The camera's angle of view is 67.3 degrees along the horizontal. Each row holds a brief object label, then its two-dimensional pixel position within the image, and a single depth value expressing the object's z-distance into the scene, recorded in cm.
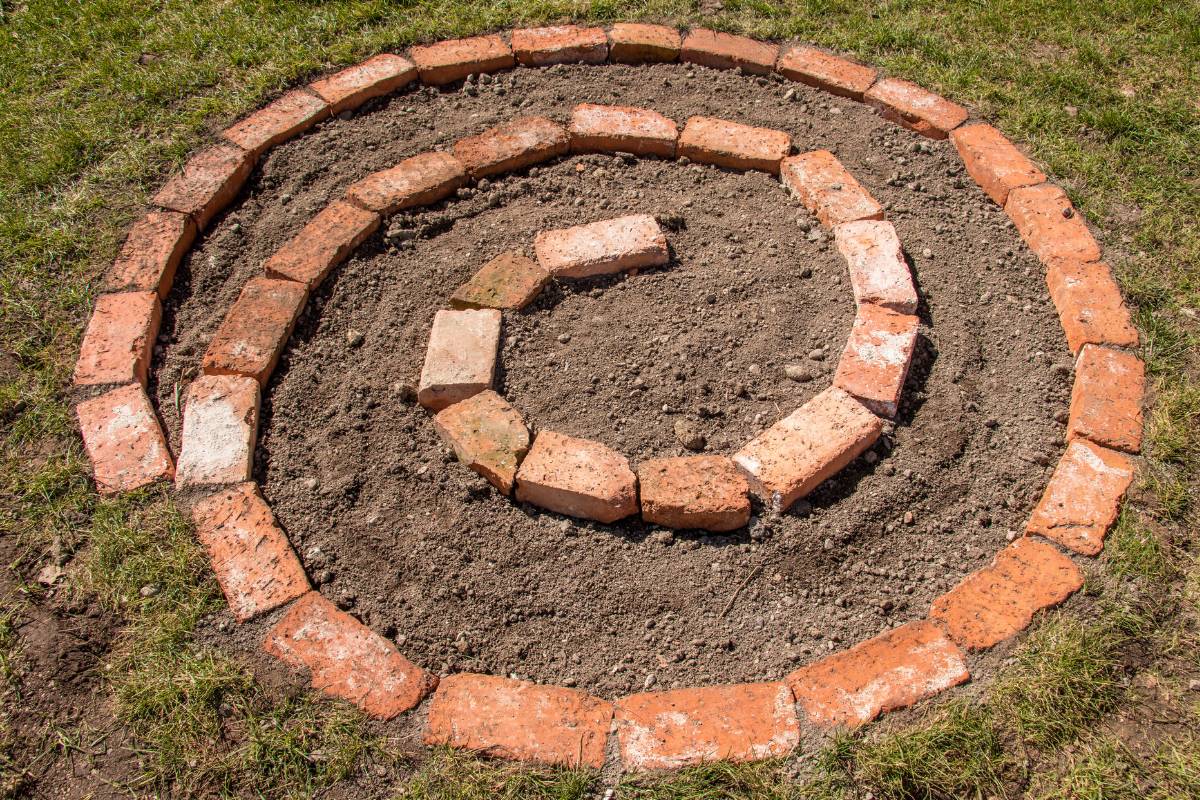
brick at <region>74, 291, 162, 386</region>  307
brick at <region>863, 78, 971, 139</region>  397
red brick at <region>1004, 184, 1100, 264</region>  345
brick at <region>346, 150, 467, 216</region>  365
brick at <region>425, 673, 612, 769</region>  226
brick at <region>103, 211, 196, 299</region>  335
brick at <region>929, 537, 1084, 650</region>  247
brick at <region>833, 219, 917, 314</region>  324
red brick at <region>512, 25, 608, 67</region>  429
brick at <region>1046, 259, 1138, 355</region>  318
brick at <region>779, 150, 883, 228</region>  356
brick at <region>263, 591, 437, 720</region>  235
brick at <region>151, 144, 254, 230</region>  359
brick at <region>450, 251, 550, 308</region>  335
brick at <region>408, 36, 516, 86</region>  419
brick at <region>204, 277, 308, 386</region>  311
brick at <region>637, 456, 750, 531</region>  275
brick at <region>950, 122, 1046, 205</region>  371
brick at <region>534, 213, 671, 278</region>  345
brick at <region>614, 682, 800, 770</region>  224
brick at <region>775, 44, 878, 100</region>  414
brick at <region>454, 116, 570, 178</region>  381
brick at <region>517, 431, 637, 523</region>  276
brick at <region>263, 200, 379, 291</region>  340
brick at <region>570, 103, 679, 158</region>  390
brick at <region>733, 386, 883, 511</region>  280
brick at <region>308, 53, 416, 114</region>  405
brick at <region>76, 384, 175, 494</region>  282
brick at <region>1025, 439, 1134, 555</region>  266
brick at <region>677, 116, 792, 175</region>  384
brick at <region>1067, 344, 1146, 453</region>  290
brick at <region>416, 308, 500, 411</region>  306
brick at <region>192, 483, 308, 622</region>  255
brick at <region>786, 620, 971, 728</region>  232
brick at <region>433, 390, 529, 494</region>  285
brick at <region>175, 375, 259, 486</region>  282
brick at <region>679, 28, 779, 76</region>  427
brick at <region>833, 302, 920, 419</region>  300
